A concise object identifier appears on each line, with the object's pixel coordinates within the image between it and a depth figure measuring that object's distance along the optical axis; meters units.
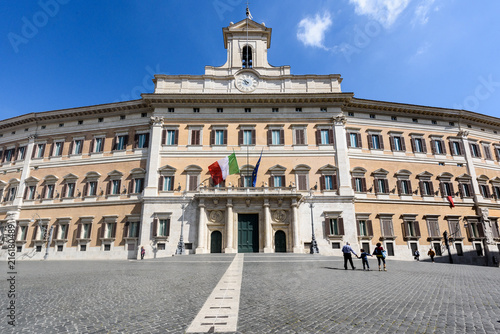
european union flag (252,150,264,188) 23.10
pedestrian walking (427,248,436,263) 22.22
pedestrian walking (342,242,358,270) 12.26
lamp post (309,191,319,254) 21.30
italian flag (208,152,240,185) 23.38
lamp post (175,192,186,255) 22.20
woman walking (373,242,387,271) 12.12
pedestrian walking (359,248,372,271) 12.21
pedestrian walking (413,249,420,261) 22.58
